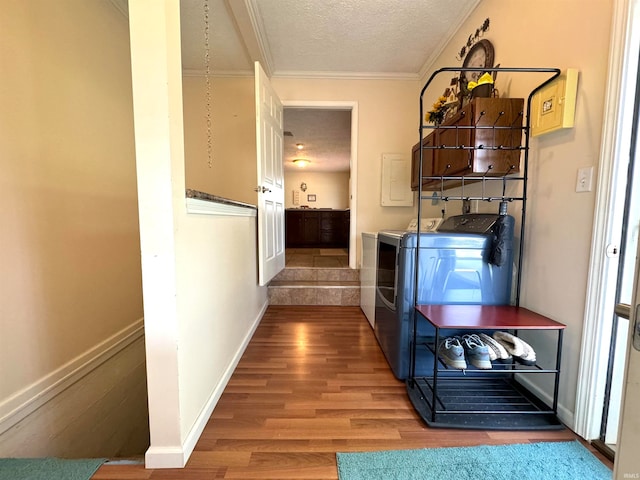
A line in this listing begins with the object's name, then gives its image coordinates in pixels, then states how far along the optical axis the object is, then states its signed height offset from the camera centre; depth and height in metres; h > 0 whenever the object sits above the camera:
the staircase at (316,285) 3.04 -0.77
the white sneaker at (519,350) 1.28 -0.62
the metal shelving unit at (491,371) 1.28 -0.78
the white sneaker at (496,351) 1.29 -0.62
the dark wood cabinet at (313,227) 6.19 -0.19
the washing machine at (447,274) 1.57 -0.32
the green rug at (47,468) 1.04 -1.01
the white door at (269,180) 2.15 +0.35
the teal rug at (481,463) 1.03 -0.98
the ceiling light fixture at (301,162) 6.60 +1.42
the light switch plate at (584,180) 1.19 +0.19
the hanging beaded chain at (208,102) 2.90 +1.36
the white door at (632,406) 0.37 -0.25
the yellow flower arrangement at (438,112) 2.08 +0.85
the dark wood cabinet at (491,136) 1.54 +0.50
